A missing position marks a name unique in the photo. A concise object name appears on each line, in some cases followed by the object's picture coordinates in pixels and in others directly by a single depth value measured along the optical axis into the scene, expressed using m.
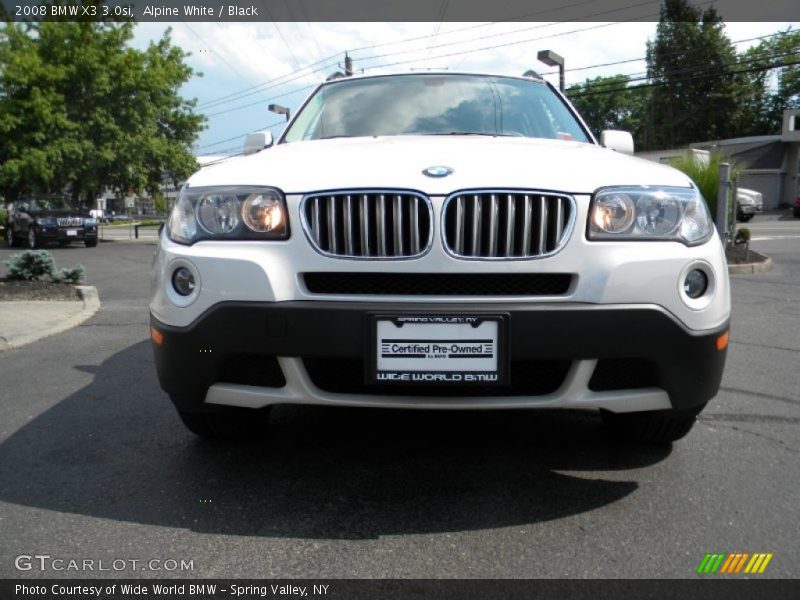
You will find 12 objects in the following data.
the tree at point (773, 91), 60.75
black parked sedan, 20.98
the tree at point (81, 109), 23.61
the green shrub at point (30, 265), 9.22
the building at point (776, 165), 43.94
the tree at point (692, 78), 57.72
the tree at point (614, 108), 79.19
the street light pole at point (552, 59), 19.67
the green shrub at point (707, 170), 13.75
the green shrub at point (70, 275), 9.35
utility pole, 35.03
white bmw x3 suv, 2.36
